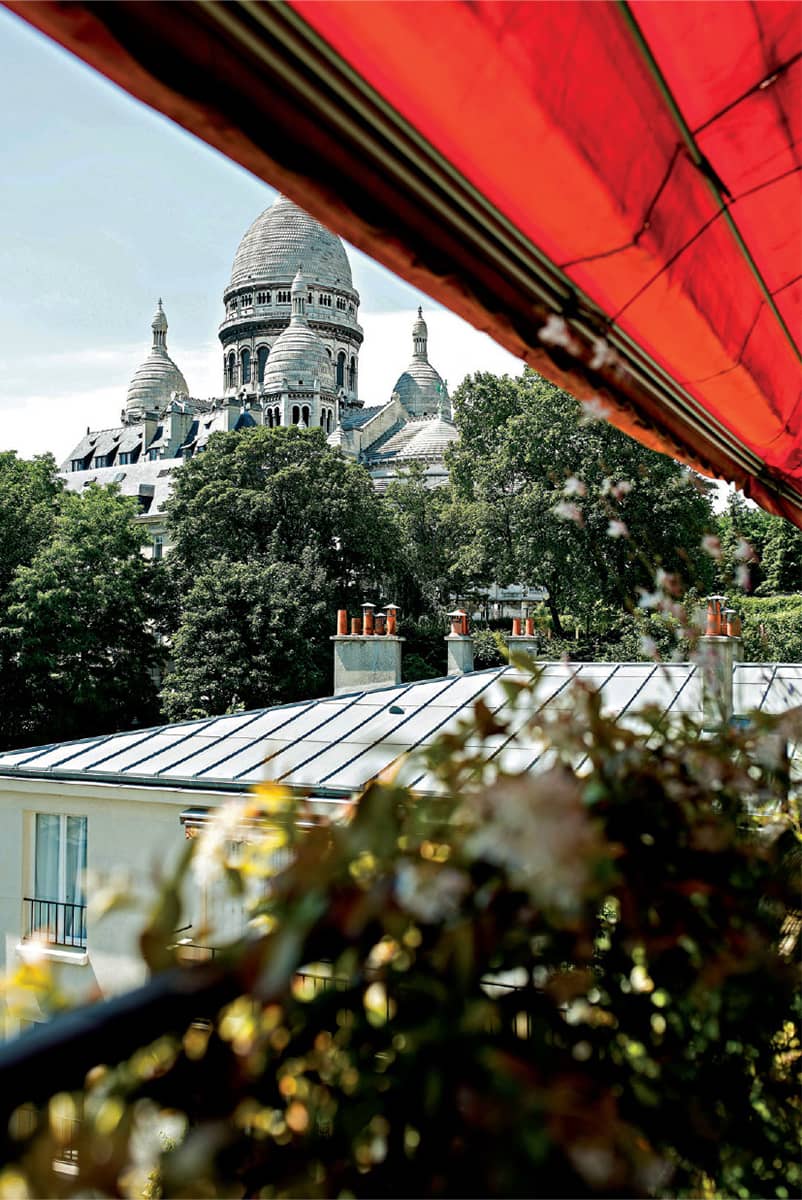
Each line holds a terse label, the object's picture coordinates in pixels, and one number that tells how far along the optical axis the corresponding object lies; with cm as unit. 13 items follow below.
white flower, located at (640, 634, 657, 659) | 223
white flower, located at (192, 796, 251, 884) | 112
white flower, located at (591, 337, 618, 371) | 208
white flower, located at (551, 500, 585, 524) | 226
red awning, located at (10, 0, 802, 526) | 132
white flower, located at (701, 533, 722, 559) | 234
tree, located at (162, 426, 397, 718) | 3400
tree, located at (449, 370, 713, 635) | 3012
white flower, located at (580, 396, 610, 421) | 254
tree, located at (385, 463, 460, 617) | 4134
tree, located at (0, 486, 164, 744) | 3434
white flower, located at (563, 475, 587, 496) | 216
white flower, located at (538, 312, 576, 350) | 185
